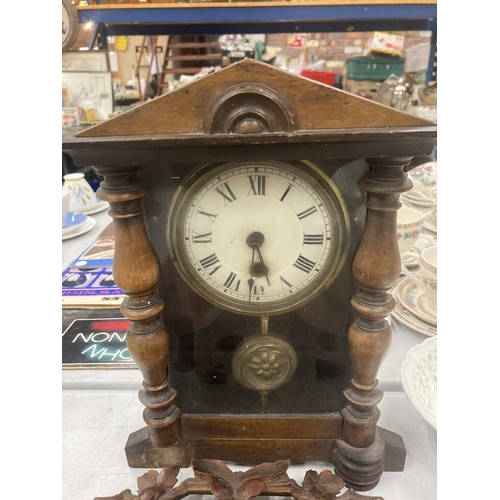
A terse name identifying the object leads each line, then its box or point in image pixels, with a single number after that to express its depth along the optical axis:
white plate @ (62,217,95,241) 1.24
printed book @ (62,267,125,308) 0.95
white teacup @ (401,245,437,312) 0.80
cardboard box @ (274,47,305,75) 2.43
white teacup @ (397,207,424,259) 0.93
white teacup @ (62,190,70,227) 1.16
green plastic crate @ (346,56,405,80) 2.11
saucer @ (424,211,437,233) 1.23
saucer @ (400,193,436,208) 1.38
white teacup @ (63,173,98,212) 1.39
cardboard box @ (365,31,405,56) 2.14
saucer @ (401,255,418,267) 0.98
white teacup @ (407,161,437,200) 1.43
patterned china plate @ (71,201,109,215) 1.42
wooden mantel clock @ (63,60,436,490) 0.43
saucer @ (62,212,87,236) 1.25
